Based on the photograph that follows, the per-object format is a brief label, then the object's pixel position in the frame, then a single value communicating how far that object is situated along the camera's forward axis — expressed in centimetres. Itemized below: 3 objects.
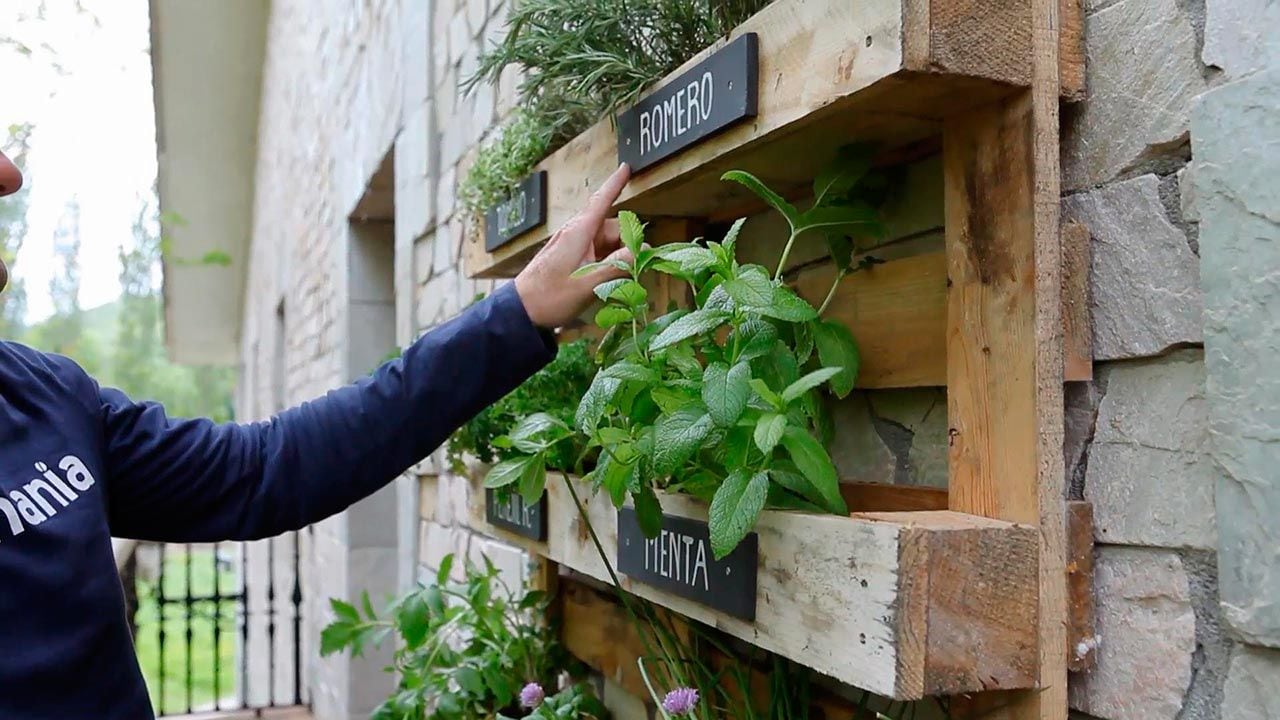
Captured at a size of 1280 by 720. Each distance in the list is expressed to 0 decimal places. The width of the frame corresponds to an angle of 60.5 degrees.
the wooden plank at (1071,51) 84
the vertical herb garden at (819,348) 78
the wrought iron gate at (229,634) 506
